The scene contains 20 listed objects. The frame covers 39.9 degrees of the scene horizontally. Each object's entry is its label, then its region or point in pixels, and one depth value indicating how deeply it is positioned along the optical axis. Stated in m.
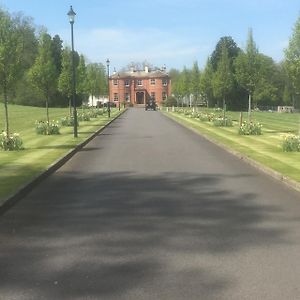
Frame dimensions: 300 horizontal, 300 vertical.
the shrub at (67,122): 29.00
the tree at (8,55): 14.82
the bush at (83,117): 36.54
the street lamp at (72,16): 20.24
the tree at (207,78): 37.78
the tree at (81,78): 33.64
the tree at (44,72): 22.72
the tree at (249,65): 21.76
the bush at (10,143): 14.98
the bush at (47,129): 21.76
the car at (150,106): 76.08
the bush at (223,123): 28.74
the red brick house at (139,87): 108.76
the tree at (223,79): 29.36
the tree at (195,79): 45.50
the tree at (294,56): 14.65
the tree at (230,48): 73.88
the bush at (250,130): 21.35
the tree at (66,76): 29.40
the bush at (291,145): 14.28
